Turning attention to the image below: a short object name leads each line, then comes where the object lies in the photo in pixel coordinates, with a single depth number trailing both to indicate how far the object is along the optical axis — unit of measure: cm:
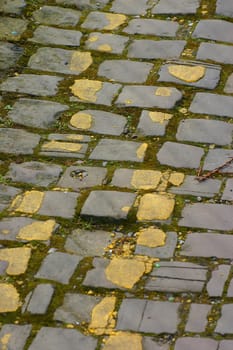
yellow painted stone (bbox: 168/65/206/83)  758
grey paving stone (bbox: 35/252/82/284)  566
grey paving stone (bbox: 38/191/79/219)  620
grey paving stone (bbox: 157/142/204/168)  663
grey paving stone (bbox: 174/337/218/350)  514
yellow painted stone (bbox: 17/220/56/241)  599
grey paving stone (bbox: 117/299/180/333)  529
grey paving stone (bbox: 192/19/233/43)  810
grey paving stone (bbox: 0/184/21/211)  632
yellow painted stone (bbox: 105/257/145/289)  561
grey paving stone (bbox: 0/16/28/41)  819
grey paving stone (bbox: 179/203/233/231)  605
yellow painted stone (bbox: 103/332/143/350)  517
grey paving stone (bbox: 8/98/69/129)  713
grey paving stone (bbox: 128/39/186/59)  789
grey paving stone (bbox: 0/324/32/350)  521
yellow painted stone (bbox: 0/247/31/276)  573
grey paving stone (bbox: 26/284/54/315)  543
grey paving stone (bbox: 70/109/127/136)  701
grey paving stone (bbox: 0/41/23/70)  784
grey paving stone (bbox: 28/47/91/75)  776
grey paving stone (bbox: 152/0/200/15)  845
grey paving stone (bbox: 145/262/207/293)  556
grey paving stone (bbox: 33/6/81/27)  840
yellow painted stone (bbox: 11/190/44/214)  625
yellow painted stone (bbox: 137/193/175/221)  613
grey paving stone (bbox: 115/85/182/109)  729
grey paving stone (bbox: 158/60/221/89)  750
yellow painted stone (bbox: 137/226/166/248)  590
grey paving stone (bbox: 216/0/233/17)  842
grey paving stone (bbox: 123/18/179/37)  819
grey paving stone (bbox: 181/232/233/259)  580
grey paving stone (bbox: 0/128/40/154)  685
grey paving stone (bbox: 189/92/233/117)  719
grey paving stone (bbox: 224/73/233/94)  743
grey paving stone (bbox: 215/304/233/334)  525
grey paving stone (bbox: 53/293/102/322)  538
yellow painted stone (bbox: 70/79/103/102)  739
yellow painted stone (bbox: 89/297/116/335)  531
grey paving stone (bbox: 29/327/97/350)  519
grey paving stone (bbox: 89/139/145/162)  670
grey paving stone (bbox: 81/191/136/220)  615
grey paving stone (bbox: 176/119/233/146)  689
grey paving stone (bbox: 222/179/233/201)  630
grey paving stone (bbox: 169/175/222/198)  635
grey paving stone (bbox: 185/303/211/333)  528
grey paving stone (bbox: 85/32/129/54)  800
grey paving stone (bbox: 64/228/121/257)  587
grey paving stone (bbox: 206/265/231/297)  551
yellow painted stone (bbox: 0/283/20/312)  546
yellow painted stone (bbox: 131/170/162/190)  642
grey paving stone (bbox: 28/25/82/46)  812
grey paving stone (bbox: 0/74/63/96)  748
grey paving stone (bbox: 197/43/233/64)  782
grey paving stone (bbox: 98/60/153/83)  762
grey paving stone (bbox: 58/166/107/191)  647
